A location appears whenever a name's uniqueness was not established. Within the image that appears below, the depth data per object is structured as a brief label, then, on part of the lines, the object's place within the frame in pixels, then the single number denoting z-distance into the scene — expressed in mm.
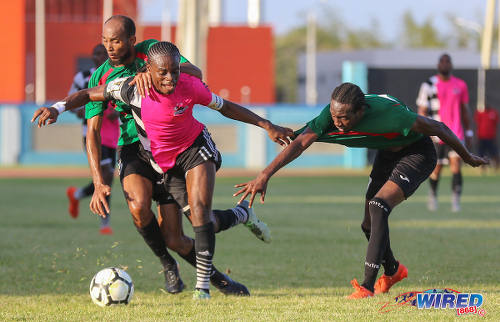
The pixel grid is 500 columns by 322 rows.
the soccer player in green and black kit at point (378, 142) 14164
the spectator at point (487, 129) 55028
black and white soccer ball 14242
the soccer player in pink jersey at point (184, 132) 14281
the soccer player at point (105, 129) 22681
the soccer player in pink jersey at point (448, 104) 29844
